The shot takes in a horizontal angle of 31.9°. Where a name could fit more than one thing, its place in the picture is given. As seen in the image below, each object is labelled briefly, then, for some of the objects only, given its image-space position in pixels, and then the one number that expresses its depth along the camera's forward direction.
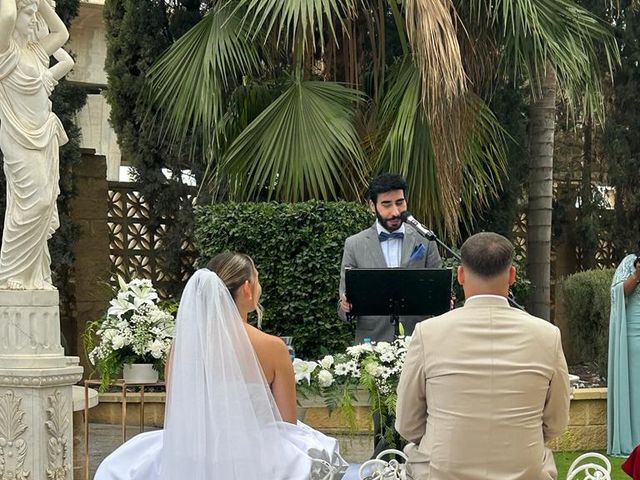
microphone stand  5.81
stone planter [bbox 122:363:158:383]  6.74
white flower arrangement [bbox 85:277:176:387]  6.70
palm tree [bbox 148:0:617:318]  9.13
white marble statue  6.71
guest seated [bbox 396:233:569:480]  3.46
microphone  5.81
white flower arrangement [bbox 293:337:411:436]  5.24
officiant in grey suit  6.61
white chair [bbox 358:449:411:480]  4.27
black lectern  5.63
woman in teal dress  8.11
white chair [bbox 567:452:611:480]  4.03
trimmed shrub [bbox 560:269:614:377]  10.81
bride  4.33
